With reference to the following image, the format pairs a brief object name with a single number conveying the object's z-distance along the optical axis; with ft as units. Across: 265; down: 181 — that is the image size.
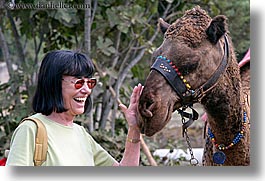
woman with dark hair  7.43
